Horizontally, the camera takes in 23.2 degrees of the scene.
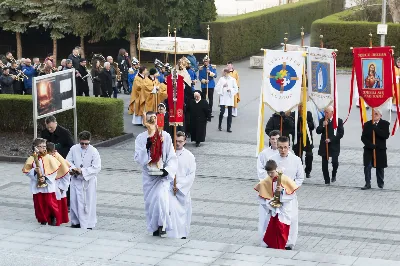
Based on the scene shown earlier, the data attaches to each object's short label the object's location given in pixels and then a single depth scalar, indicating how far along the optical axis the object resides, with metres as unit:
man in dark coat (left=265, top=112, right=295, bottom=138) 19.41
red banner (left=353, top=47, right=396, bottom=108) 19.12
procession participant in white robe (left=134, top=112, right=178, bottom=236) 13.78
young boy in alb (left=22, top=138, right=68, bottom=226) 15.01
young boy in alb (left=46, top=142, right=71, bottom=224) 15.10
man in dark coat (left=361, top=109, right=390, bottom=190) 18.39
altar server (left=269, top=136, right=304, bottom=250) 14.16
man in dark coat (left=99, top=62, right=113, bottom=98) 28.17
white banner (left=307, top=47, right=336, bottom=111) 19.25
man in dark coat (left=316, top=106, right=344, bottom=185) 18.95
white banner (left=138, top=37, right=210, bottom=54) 28.30
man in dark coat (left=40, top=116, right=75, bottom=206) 16.12
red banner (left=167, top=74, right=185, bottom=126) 15.48
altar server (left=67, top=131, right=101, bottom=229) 15.08
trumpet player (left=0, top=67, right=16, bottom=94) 26.66
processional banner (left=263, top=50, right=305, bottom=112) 19.28
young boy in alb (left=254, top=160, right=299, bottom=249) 13.34
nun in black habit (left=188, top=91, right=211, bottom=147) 22.80
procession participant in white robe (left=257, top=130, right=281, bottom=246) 13.71
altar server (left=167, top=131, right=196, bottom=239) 14.50
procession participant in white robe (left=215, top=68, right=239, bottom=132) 24.84
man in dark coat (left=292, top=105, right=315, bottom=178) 19.38
